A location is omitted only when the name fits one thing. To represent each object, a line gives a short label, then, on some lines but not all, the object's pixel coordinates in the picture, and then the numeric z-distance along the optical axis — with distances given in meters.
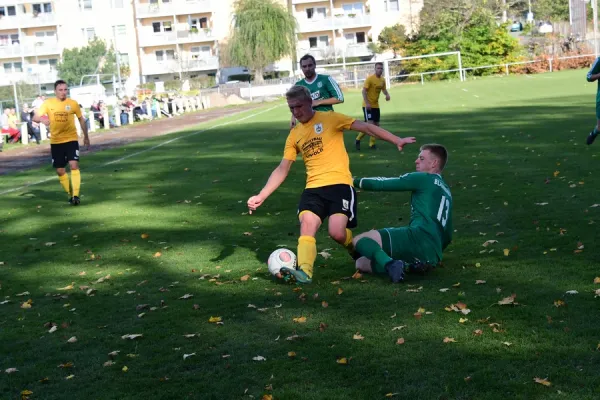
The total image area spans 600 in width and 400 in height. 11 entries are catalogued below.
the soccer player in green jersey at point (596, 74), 13.48
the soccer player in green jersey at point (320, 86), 14.50
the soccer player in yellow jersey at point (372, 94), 23.14
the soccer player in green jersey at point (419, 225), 8.19
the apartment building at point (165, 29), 87.81
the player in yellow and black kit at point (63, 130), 16.19
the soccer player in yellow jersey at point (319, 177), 8.30
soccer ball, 8.34
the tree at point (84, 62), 82.69
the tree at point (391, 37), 80.72
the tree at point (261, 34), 77.81
